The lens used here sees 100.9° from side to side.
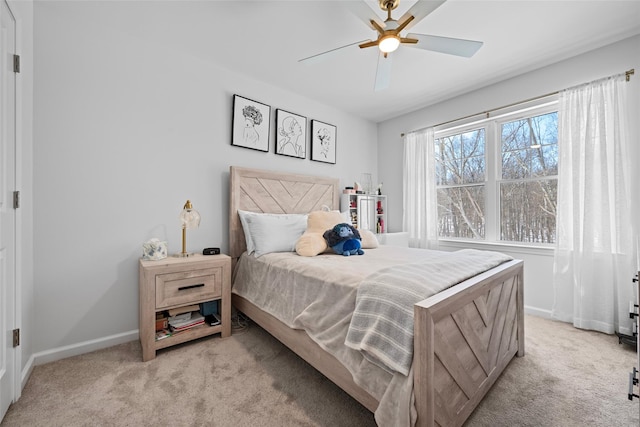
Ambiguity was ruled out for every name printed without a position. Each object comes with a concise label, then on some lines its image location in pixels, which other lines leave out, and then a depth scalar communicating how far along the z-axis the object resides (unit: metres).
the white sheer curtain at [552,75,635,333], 2.28
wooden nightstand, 1.91
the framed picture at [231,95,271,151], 2.83
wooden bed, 1.04
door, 1.36
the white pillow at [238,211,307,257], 2.44
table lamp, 2.29
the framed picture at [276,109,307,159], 3.18
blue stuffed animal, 2.31
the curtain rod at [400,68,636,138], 2.27
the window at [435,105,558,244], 2.85
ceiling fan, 1.61
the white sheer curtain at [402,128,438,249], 3.62
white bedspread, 1.09
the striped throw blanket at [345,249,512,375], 1.08
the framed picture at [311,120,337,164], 3.52
